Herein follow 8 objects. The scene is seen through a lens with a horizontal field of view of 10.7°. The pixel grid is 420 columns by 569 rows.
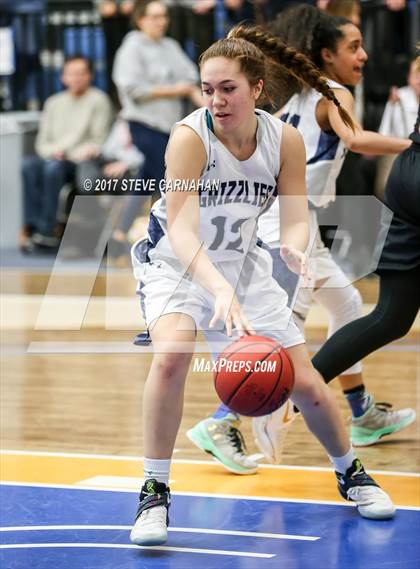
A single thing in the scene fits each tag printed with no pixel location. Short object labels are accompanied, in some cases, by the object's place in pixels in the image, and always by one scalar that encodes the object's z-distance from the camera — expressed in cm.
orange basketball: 651
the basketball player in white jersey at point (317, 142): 873
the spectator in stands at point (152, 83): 1762
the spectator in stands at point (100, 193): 1898
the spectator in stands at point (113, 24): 2048
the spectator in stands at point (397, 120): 1299
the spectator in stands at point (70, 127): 1961
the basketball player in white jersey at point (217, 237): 692
